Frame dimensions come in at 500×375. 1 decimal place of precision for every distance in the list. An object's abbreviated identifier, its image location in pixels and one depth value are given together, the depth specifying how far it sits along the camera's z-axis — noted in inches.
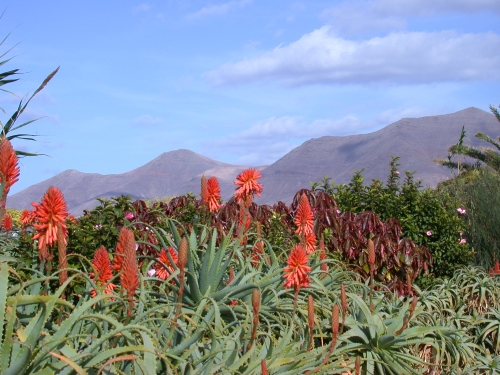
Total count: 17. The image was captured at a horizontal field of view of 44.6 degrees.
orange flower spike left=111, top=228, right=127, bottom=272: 92.3
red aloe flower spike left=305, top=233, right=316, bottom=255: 167.6
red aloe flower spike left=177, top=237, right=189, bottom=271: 89.8
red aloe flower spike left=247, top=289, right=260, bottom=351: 93.2
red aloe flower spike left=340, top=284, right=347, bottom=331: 111.1
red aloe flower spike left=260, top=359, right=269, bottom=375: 85.1
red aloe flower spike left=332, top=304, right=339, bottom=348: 101.3
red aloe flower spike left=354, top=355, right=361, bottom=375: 102.4
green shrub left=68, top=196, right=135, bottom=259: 205.9
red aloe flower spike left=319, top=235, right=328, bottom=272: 170.9
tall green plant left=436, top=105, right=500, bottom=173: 923.6
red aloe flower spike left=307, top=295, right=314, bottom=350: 101.5
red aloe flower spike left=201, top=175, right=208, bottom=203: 141.3
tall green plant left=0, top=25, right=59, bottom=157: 109.7
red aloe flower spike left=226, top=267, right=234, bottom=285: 146.1
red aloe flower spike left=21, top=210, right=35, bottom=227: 166.6
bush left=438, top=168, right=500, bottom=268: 346.0
